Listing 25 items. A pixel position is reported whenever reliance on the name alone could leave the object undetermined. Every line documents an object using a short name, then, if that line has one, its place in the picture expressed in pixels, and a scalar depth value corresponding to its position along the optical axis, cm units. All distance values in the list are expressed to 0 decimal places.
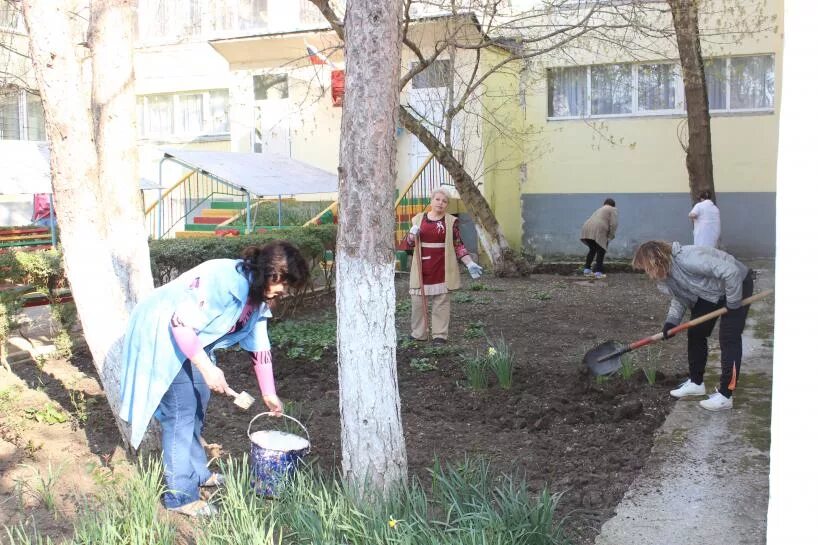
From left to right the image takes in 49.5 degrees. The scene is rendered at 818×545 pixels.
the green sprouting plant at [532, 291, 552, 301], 1157
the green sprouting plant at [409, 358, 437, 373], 738
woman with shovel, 559
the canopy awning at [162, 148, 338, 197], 1362
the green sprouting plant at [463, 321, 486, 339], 883
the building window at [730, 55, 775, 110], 1579
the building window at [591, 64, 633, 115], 1686
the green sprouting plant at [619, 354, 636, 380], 644
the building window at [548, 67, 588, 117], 1720
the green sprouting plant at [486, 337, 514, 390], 648
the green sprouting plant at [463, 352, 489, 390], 651
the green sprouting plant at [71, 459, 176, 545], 340
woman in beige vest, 847
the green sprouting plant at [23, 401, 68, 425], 573
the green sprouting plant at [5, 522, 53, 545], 353
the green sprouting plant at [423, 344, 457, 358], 788
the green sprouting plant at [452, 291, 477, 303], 1124
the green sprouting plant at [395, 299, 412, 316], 1028
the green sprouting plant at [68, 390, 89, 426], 577
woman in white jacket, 1253
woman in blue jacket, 388
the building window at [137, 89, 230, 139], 2078
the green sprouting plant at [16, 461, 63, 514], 415
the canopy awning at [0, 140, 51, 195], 1327
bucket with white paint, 403
